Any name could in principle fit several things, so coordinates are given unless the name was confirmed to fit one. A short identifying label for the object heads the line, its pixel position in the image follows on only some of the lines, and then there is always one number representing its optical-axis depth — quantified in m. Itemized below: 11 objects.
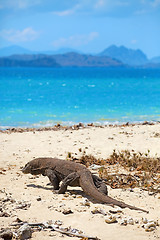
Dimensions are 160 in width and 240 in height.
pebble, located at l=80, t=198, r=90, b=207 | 14.29
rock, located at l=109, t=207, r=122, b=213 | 13.39
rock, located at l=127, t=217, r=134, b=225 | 12.48
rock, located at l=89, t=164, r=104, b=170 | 20.64
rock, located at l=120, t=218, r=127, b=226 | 12.48
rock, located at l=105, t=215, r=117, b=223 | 12.56
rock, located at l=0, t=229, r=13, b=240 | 11.18
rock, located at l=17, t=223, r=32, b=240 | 11.21
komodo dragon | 14.54
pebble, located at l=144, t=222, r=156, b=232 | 11.98
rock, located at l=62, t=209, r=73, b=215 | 13.42
